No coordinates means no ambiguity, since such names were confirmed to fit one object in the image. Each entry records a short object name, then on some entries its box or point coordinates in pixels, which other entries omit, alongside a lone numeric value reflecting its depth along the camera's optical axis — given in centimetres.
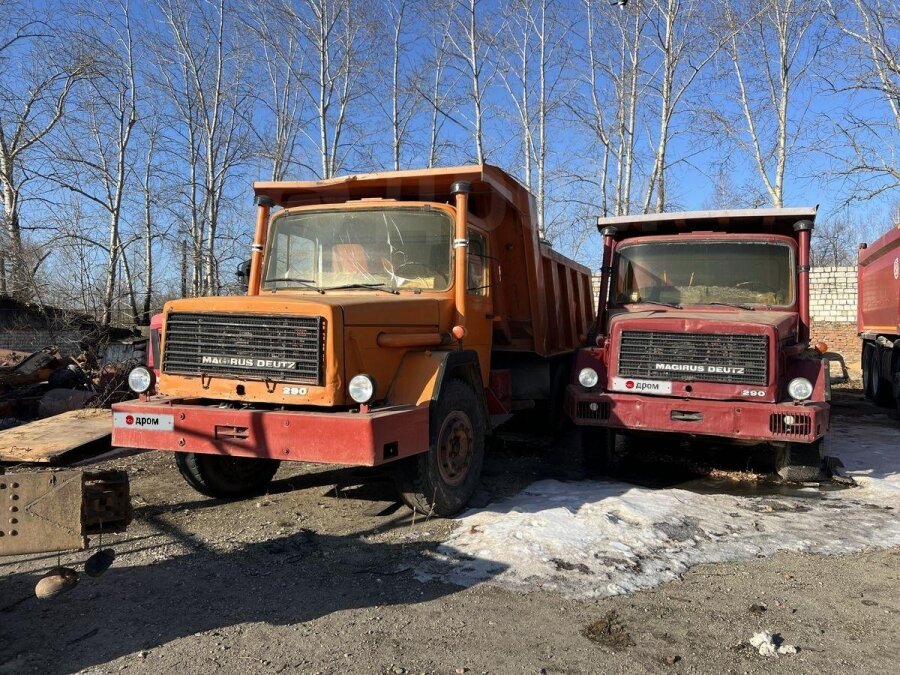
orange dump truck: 465
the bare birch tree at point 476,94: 2069
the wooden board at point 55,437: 627
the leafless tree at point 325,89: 2028
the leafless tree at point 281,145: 2250
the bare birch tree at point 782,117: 1823
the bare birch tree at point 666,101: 1884
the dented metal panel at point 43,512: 342
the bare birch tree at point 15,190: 1432
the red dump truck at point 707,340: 592
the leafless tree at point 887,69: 1556
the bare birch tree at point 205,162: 2175
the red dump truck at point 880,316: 1091
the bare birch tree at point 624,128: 1983
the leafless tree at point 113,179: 1839
